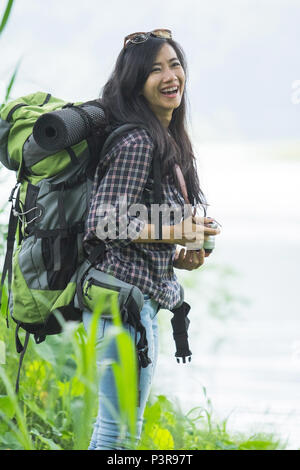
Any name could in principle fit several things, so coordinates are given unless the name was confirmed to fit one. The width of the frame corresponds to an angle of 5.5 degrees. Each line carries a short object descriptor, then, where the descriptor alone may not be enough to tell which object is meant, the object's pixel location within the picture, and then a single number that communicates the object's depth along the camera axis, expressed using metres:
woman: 8.54
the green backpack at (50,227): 8.57
